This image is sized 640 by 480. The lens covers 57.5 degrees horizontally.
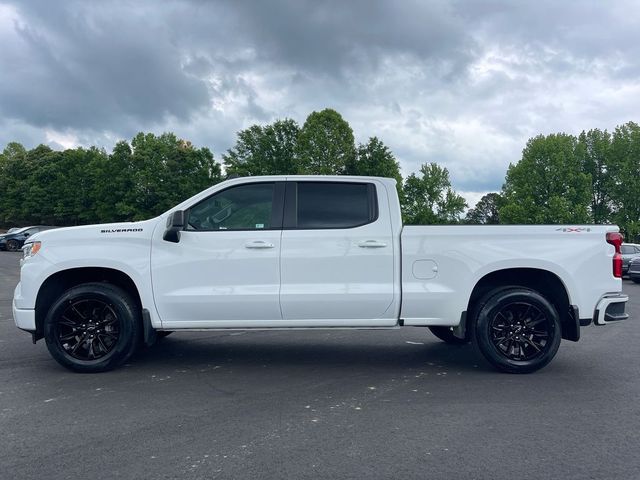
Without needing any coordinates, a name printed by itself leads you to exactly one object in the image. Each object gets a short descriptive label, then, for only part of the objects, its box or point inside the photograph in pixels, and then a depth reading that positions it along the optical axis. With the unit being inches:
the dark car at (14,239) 1603.1
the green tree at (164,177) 2551.7
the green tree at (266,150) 2389.3
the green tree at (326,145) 2181.3
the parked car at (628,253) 987.3
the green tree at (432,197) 2466.8
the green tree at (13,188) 2950.3
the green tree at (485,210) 3774.6
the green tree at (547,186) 2044.8
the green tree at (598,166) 2349.9
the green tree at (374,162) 2159.2
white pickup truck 233.9
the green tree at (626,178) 2214.6
